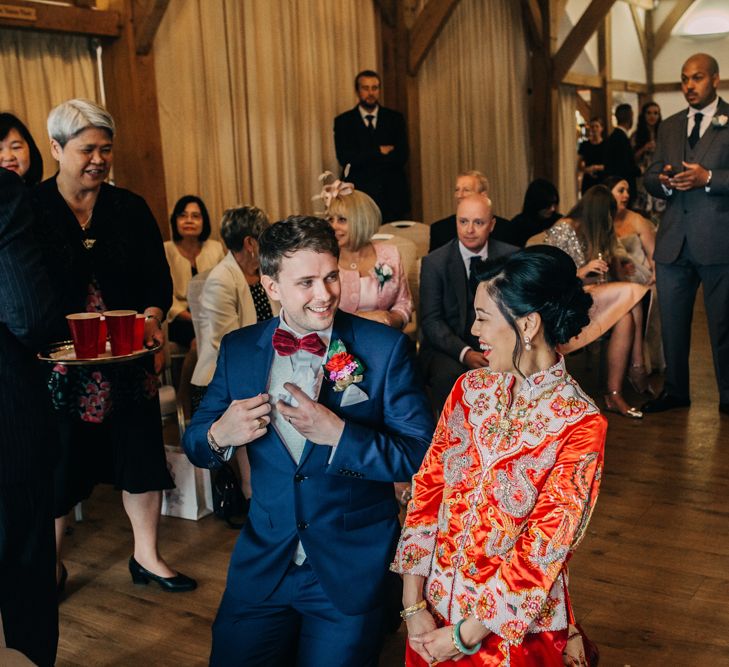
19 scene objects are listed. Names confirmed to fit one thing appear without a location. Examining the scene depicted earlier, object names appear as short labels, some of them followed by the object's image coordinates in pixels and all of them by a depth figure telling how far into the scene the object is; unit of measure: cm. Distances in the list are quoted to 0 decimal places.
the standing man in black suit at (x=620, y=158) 875
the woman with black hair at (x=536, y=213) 623
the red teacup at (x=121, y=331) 256
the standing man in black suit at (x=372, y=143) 736
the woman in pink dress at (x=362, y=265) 422
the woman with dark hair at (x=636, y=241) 548
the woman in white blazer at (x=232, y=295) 381
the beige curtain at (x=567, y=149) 1121
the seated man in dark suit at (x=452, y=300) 428
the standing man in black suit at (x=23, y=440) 201
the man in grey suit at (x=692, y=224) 473
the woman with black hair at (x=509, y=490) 176
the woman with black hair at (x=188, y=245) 571
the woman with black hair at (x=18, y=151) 342
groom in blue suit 199
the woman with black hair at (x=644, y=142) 906
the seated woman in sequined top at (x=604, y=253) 511
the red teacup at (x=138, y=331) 265
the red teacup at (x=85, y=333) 251
